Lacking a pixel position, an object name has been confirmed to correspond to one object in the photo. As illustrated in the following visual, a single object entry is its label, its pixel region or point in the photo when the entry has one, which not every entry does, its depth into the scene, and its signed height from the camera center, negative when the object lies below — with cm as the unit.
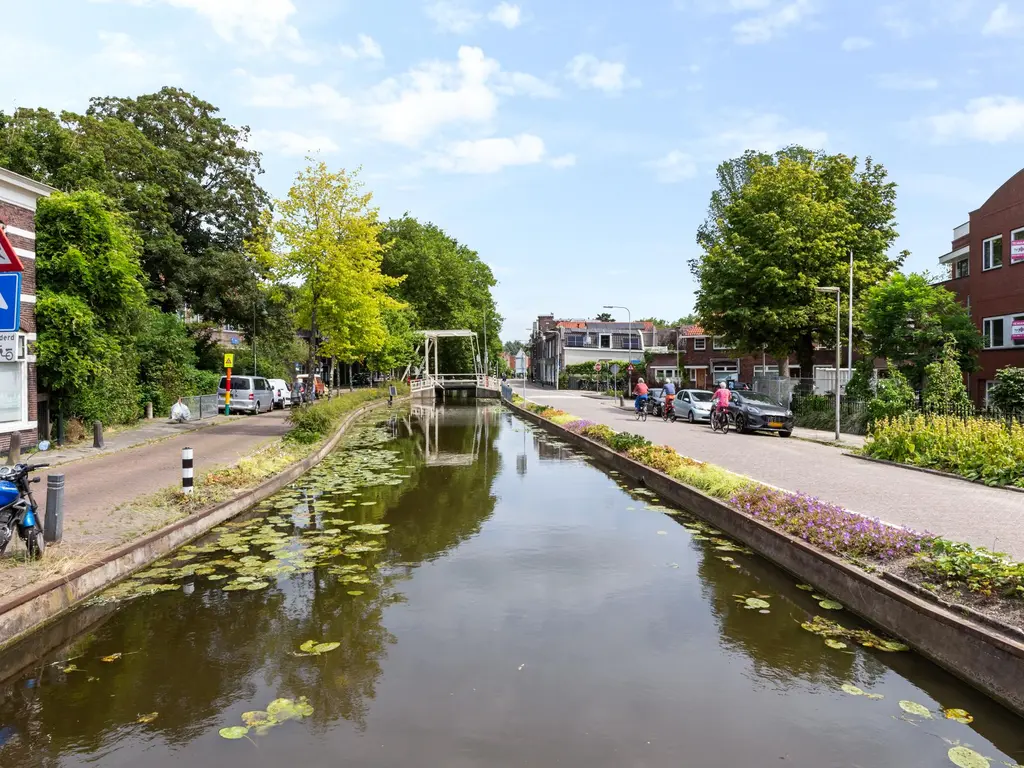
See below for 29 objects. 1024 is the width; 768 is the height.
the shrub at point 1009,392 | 1733 -53
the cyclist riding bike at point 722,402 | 2436 -108
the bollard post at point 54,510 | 724 -150
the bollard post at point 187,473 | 985 -149
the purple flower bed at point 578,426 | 2249 -189
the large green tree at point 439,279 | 6250 +949
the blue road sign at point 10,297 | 523 +63
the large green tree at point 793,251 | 2820 +540
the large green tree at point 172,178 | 2381 +882
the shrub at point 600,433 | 1875 -181
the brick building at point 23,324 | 1510 +123
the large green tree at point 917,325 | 2252 +166
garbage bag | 2395 -138
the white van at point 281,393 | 3662 -108
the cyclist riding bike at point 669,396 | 3164 -112
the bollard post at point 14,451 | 1272 -152
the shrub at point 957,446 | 1242 -160
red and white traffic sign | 524 +92
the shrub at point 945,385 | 2048 -41
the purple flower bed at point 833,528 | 666 -176
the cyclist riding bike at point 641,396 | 3095 -109
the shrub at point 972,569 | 535 -171
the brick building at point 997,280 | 2430 +356
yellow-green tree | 2239 +430
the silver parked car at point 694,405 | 2930 -147
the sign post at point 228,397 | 2817 -98
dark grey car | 2316 -152
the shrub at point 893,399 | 2050 -84
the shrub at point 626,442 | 1610 -172
